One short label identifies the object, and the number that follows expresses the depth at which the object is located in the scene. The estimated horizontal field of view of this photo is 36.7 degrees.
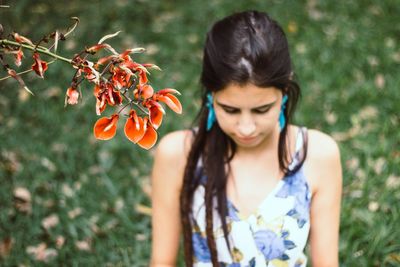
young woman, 1.90
